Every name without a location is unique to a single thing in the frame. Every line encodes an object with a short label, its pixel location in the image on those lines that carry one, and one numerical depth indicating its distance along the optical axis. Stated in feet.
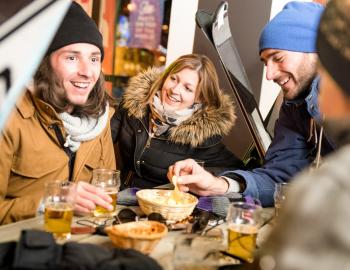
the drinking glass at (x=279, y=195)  5.63
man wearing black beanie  6.39
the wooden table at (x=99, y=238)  4.24
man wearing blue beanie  7.48
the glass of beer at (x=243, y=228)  4.52
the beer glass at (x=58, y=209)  4.56
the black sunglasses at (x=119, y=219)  5.06
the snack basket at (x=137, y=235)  4.04
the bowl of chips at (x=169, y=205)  5.27
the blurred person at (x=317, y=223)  2.02
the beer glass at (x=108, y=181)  5.59
